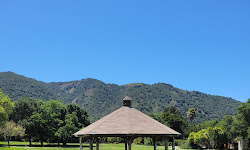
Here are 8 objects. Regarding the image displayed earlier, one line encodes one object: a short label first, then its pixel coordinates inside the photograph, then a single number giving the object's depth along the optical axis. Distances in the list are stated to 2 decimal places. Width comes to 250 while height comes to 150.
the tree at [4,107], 54.72
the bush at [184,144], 72.75
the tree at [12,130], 59.59
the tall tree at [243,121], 52.00
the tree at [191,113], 124.62
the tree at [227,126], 64.61
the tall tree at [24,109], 75.44
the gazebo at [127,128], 19.36
